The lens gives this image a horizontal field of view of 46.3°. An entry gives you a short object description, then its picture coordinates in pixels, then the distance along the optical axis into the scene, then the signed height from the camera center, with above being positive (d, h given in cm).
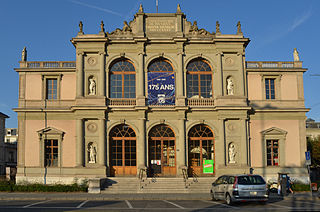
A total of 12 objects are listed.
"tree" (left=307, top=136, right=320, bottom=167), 4366 -132
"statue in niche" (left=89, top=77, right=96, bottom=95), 3256 +472
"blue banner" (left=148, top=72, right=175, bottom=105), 3256 +460
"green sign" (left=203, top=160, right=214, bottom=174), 3216 -228
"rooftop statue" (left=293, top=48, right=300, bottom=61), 3431 +761
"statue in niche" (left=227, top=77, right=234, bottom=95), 3284 +455
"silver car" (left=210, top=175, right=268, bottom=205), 1864 -246
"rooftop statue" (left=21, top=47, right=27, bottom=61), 3391 +793
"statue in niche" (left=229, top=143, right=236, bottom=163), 3189 -119
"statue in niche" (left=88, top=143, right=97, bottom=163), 3173 -102
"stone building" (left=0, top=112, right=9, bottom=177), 6022 -5
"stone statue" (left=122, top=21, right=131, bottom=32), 3347 +1020
